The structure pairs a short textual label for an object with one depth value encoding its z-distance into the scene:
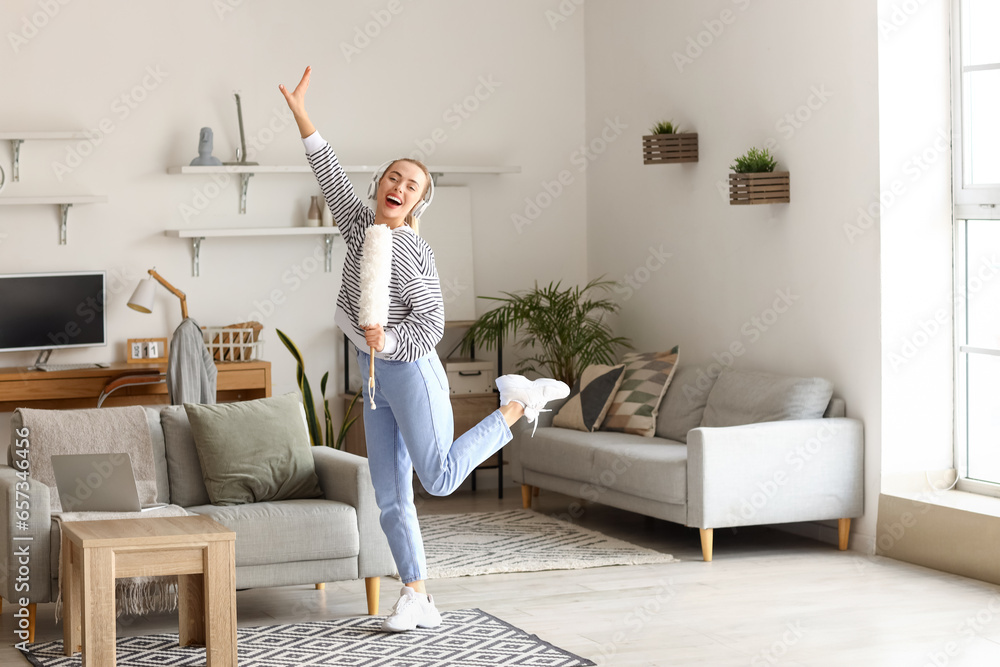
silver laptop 3.86
